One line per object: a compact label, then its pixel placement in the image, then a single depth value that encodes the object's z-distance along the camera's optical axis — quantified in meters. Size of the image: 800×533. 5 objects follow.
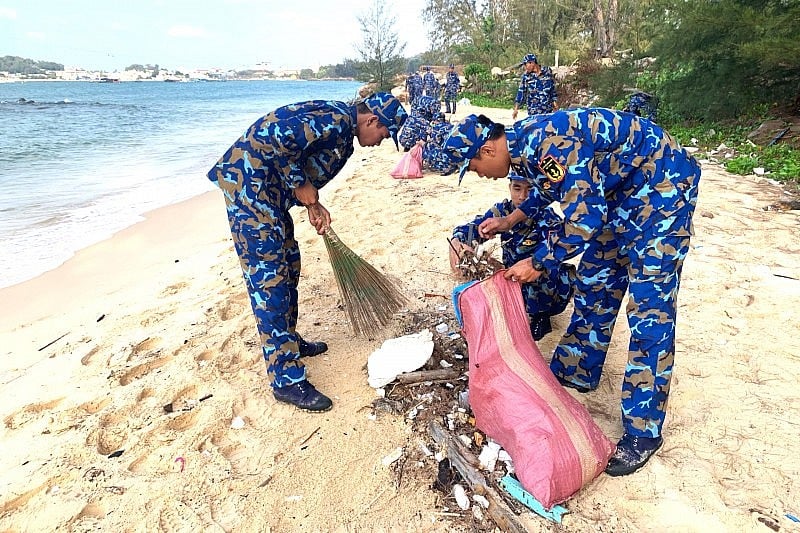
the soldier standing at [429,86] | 10.35
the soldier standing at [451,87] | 15.84
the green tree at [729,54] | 6.79
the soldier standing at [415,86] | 10.47
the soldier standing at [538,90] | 9.38
